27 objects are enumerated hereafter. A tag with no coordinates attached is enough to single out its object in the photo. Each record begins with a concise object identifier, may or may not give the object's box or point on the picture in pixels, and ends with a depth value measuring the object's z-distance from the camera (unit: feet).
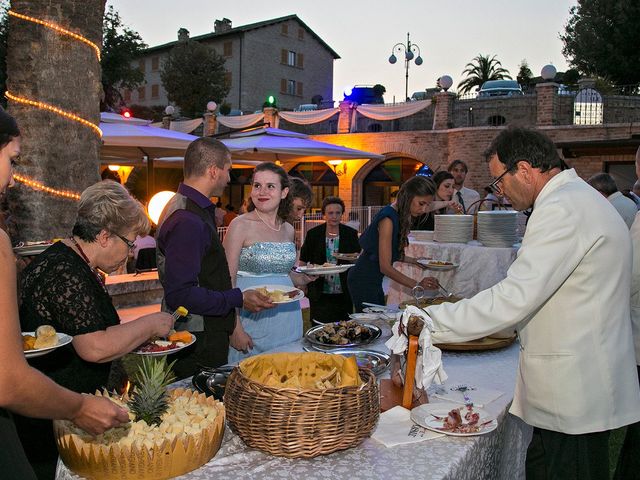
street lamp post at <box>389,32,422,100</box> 91.51
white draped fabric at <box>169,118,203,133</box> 87.10
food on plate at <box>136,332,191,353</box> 7.90
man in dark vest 9.02
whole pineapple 5.55
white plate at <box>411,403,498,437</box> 6.23
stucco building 139.74
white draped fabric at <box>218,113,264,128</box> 81.02
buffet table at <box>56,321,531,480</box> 5.35
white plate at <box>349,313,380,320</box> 11.05
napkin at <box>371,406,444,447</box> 6.03
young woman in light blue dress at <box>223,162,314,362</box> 12.18
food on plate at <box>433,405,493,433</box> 6.26
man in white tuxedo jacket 6.68
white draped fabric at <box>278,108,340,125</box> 75.97
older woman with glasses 6.57
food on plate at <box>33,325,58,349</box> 6.18
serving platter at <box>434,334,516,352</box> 9.43
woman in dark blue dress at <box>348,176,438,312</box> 15.65
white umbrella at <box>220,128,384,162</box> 38.86
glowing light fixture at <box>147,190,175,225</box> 23.13
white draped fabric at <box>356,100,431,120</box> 69.46
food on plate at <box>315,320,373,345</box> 9.43
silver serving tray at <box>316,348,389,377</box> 8.25
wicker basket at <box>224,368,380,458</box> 5.41
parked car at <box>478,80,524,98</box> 76.54
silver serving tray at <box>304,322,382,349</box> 9.23
